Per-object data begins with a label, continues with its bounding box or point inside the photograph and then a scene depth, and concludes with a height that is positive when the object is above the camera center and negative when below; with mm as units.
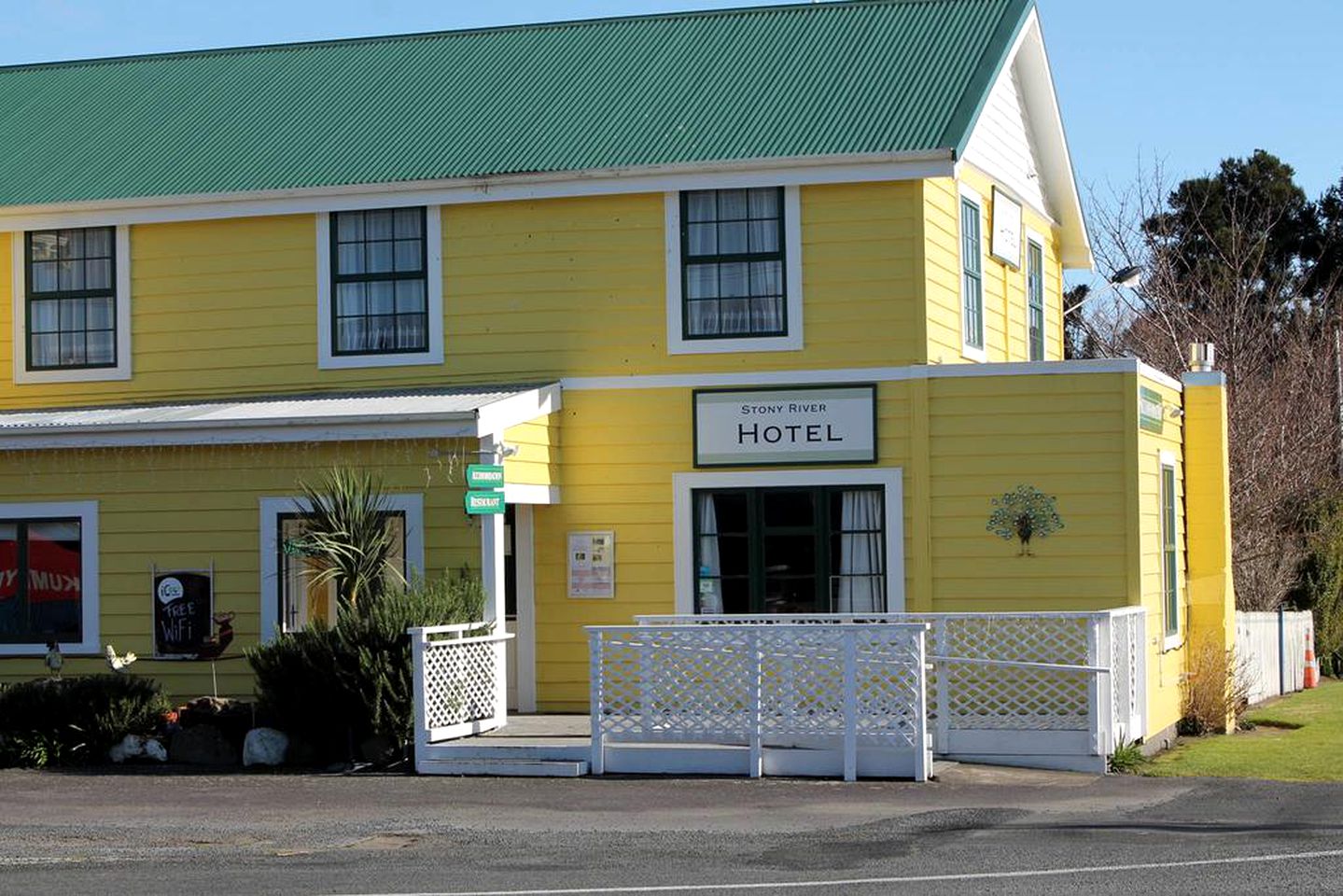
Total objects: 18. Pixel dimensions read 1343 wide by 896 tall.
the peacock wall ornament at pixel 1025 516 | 18781 +513
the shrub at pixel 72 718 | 18172 -1295
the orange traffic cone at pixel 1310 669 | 29469 -1525
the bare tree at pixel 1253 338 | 33500 +4895
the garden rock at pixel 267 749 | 17547 -1537
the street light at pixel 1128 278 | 23578 +3523
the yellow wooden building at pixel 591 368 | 18906 +2122
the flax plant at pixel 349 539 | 18000 +344
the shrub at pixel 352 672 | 17219 -845
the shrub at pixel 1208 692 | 21297 -1348
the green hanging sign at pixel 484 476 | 17422 +875
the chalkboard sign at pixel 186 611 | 19406 -338
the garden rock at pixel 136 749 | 18031 -1578
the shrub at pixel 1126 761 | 17234 -1690
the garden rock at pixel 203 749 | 17891 -1563
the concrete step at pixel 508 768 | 16672 -1653
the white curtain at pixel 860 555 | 19250 +156
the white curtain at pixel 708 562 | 19578 +108
